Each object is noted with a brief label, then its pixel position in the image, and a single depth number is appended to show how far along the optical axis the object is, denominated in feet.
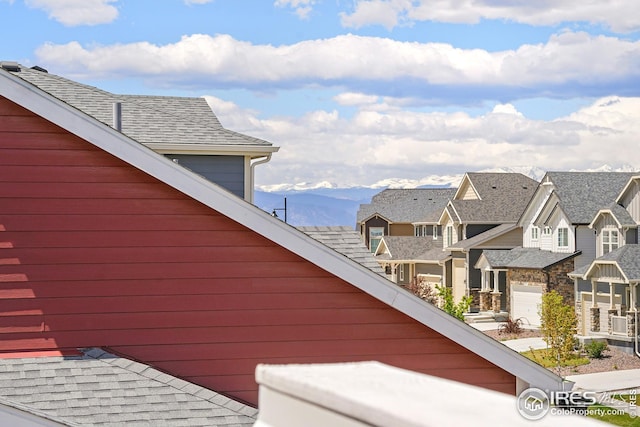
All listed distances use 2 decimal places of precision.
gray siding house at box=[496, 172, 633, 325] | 174.40
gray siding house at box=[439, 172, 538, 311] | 209.05
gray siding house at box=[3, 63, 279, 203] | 59.06
